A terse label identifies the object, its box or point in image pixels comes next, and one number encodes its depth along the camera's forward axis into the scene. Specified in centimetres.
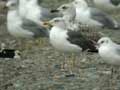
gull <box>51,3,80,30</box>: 1234
